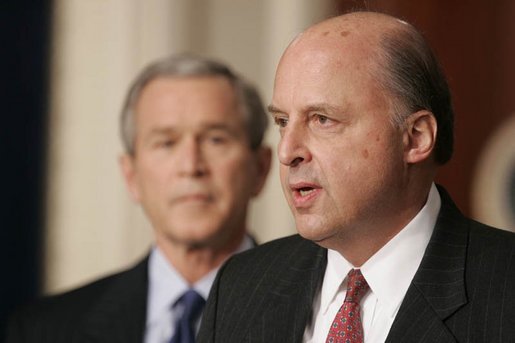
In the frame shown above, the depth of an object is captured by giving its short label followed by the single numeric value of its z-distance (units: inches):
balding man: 111.3
